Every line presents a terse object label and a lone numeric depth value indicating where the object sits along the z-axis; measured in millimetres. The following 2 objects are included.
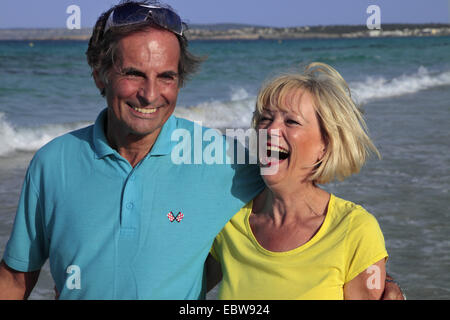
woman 2305
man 2365
